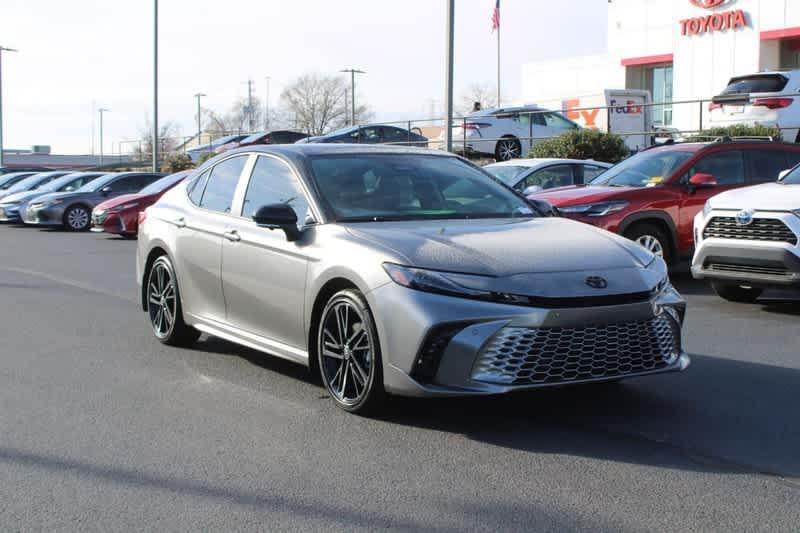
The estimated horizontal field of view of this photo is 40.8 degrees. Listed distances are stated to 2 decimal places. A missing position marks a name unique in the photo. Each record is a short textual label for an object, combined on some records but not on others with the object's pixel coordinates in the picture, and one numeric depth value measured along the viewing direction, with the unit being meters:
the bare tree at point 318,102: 102.00
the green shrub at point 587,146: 24.73
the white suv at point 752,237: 9.58
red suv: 12.53
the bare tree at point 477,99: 102.93
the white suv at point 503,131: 30.06
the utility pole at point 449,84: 19.72
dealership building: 43.84
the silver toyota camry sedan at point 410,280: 5.43
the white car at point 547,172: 16.20
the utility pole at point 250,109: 110.34
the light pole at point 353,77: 77.82
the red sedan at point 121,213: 22.42
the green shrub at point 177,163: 44.03
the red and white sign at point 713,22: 44.53
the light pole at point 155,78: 37.12
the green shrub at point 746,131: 22.91
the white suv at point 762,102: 24.75
